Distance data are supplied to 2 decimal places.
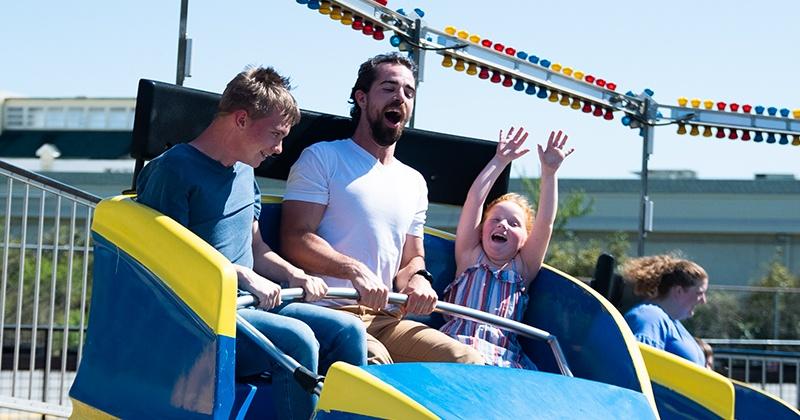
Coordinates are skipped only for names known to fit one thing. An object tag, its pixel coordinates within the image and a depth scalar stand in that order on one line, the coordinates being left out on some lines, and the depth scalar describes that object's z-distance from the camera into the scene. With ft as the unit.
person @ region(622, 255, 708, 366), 33.45
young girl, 23.95
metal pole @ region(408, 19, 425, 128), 34.46
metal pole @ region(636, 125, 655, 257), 43.62
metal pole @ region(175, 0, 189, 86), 29.53
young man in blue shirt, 18.85
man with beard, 21.83
